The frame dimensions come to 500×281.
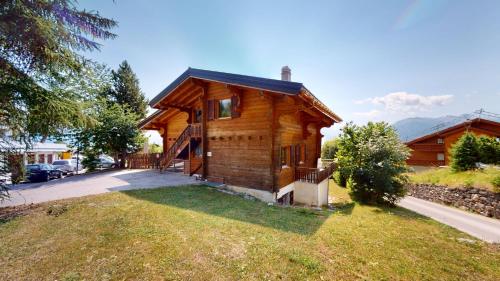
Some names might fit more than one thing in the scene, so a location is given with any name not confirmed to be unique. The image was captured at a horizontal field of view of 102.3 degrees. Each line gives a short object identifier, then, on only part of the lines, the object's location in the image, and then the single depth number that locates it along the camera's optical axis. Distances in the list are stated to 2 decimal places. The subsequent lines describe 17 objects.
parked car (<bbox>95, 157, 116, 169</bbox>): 19.94
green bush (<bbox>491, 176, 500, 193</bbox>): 11.67
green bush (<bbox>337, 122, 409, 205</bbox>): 11.25
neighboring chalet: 21.20
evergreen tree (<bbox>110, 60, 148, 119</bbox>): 31.55
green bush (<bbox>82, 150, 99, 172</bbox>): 19.08
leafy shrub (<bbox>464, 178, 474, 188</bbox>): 13.20
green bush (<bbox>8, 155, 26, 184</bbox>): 5.74
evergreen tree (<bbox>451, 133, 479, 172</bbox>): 15.06
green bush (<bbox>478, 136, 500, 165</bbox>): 15.05
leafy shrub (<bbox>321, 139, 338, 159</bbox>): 27.72
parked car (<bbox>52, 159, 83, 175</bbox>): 19.58
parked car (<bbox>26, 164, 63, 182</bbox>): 14.83
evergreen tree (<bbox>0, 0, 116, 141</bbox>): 5.14
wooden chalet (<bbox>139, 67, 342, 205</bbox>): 9.59
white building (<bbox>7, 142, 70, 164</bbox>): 31.40
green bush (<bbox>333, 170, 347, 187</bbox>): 20.16
